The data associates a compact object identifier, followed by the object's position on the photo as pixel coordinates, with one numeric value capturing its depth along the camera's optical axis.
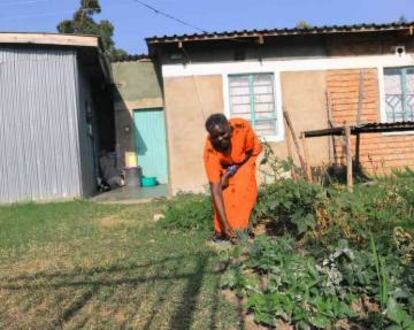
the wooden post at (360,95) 13.18
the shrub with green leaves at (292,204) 6.03
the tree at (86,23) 35.28
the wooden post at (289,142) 7.98
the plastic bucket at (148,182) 16.91
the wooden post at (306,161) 8.56
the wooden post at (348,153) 9.02
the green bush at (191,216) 7.53
